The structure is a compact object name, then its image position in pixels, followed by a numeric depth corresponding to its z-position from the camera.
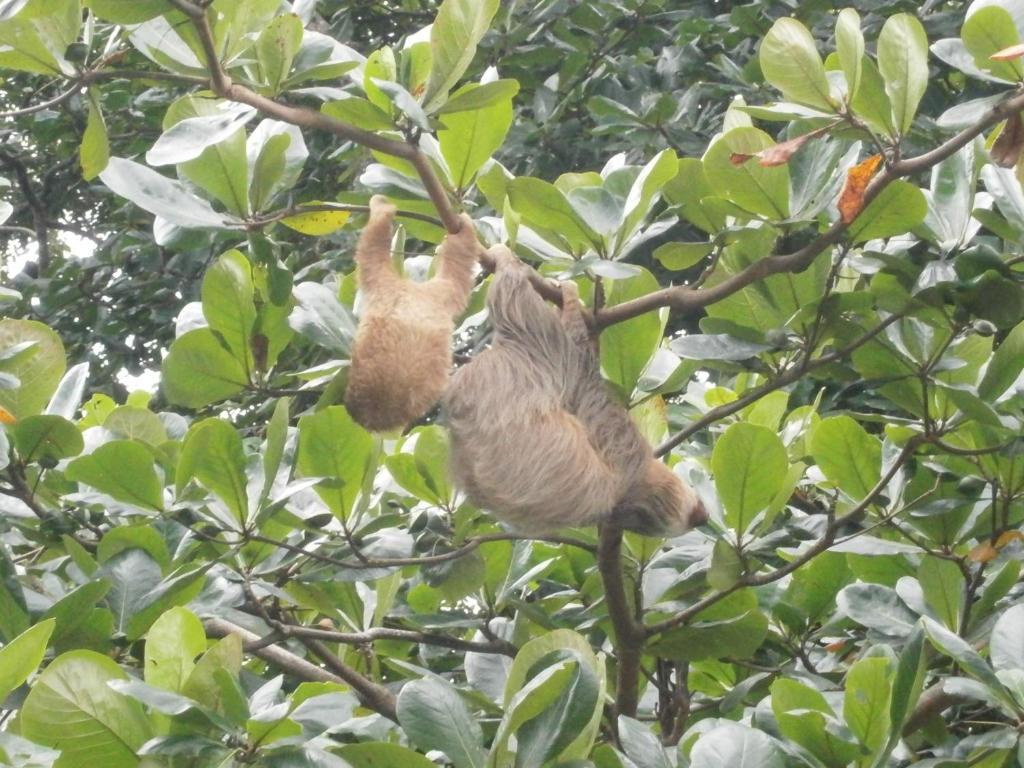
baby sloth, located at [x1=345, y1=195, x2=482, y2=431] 6.12
